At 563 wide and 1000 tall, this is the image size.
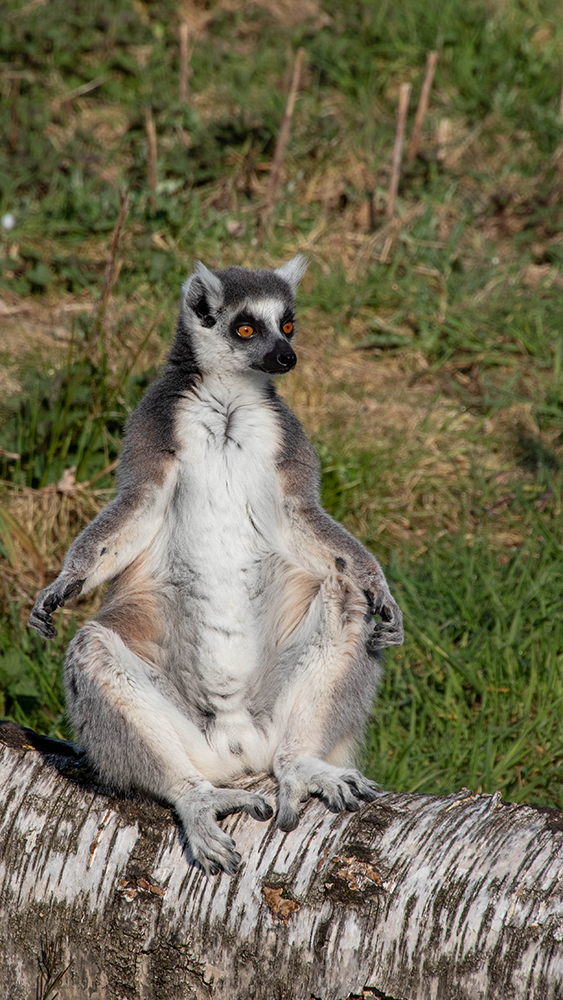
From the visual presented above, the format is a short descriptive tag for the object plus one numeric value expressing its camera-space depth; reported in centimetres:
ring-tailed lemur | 566
